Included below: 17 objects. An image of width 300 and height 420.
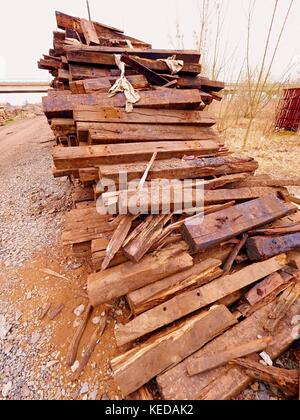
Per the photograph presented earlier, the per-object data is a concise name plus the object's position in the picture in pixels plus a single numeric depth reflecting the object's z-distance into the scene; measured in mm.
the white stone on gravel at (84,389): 1526
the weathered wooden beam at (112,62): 2925
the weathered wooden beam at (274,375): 1387
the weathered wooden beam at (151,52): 2980
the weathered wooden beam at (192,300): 1593
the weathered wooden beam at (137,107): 2580
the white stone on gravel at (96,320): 1936
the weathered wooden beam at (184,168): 2236
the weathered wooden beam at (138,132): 2461
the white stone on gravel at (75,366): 1636
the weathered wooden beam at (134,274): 1752
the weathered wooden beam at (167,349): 1394
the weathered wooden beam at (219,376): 1353
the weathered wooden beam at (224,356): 1423
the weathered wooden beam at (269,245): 2062
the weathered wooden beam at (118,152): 2256
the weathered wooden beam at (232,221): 1981
